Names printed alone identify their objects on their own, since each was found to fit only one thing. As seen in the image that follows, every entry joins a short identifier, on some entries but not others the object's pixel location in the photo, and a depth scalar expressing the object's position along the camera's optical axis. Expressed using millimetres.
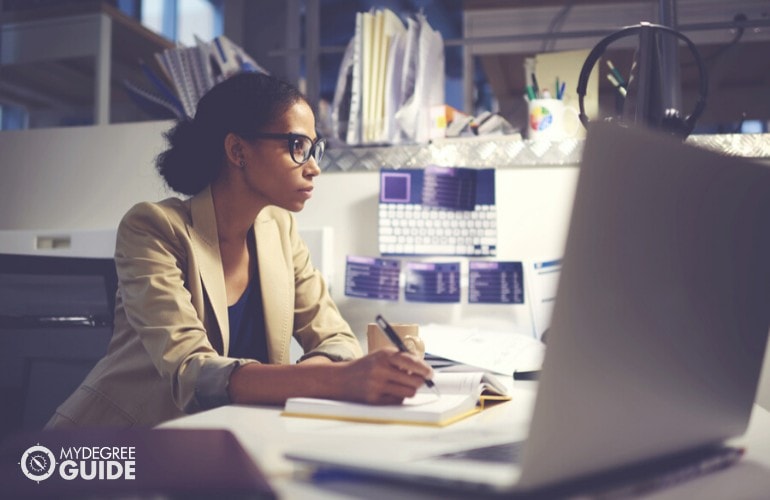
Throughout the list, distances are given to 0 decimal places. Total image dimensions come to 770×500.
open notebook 775
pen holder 1656
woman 932
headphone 1135
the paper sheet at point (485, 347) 1266
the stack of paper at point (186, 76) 1800
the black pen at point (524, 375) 1245
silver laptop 421
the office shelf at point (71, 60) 2150
